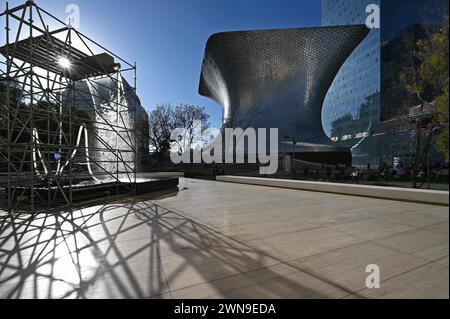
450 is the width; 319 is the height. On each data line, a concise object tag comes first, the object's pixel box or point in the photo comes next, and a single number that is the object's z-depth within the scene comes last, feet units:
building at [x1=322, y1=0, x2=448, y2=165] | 135.85
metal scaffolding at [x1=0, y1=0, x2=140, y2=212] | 22.26
